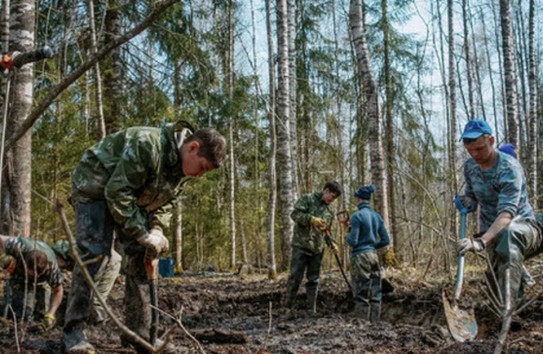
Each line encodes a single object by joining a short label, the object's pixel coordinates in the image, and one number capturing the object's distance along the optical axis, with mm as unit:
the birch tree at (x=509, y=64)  11922
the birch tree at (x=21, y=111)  5176
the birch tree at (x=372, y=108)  9828
